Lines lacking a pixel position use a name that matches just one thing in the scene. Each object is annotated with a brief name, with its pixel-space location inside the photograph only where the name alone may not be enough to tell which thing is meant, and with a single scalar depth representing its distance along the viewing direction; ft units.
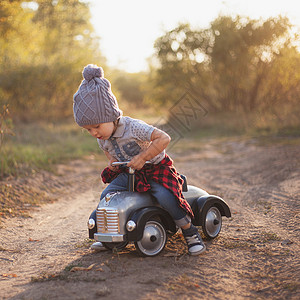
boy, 11.85
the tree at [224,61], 63.93
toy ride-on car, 11.80
